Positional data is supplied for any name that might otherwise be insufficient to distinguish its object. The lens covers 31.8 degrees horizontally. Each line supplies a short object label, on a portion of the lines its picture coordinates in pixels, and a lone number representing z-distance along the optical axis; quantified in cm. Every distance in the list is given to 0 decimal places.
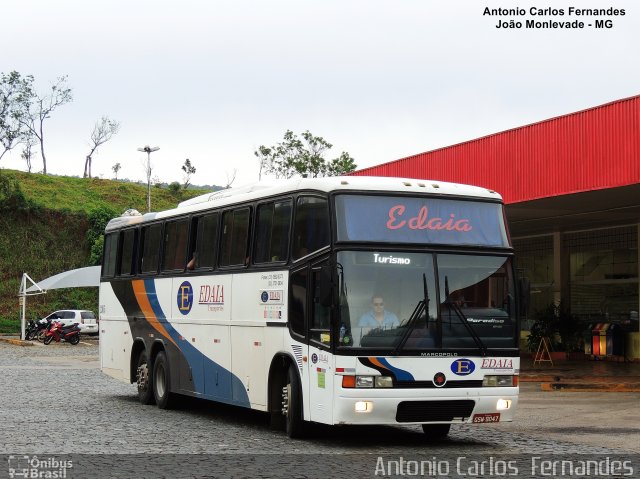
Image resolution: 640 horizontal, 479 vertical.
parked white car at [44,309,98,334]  5278
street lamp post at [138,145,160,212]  6238
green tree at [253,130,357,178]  8212
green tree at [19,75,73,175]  8762
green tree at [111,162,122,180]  11344
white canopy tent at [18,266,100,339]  4988
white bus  1274
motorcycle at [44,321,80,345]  4734
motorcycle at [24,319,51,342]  5112
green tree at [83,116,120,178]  10152
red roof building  2223
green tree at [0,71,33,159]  8562
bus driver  1281
